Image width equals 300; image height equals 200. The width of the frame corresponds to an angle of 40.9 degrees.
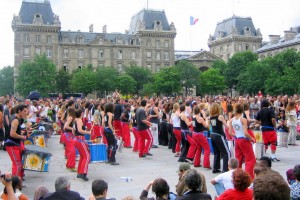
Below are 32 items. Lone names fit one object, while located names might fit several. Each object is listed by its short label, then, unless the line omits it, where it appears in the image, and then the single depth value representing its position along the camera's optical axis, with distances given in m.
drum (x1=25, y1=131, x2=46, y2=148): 13.42
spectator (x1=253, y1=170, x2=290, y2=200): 3.27
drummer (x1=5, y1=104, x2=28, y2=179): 9.28
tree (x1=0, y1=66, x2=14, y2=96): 123.33
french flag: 79.50
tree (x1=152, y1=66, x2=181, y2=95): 76.31
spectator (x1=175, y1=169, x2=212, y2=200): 5.39
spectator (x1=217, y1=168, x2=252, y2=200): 5.28
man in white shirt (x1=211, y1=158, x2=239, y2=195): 6.93
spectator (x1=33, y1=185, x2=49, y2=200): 5.82
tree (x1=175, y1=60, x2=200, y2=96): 80.62
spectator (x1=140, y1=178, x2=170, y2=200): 5.55
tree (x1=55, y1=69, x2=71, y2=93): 78.12
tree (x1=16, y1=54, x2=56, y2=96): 72.06
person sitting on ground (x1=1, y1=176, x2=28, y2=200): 6.29
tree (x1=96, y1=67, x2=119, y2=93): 76.00
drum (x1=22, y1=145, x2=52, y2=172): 9.58
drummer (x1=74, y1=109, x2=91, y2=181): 10.37
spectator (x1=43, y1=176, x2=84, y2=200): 5.78
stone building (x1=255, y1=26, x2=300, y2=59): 81.99
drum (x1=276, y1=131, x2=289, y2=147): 15.83
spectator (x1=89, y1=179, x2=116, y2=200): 5.79
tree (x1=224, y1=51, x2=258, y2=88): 83.75
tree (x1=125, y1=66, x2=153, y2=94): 80.75
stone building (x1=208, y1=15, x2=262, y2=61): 101.69
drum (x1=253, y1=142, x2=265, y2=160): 12.52
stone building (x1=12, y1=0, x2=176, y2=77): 84.19
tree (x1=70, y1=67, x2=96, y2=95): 74.00
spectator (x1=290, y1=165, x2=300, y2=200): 5.10
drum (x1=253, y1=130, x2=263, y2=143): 12.88
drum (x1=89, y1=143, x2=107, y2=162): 10.84
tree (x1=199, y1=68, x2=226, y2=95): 82.62
